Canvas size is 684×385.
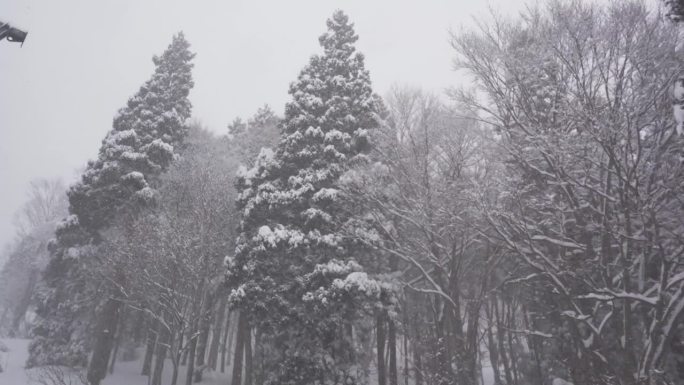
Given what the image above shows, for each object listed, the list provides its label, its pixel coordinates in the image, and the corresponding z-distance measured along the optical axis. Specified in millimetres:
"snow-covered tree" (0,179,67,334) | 33250
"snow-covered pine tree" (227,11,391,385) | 12377
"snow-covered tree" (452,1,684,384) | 7312
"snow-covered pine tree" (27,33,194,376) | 17344
